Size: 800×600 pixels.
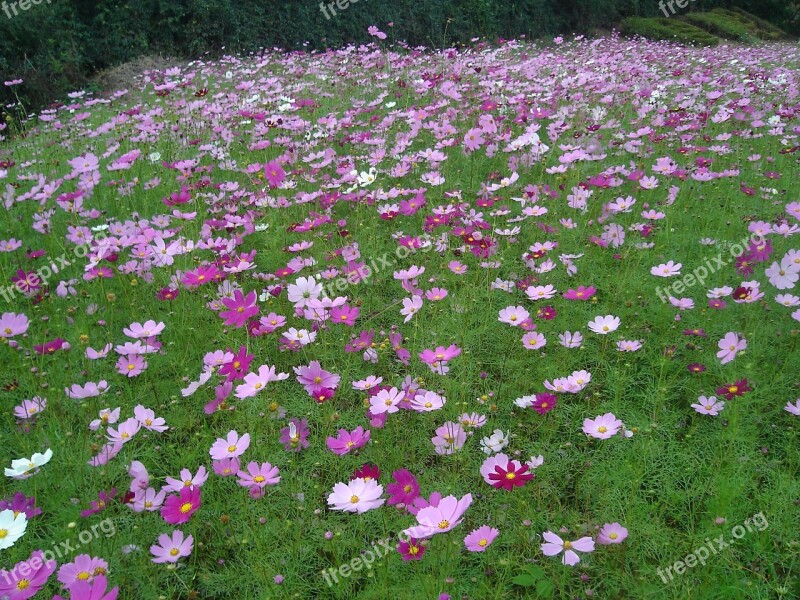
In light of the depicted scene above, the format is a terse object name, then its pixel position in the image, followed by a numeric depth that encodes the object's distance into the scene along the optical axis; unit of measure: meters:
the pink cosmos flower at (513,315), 1.82
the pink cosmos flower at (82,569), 1.09
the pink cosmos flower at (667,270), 2.14
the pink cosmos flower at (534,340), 1.83
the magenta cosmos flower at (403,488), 1.20
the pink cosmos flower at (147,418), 1.52
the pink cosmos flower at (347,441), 1.34
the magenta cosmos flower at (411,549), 1.08
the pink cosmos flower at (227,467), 1.35
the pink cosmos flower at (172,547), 1.19
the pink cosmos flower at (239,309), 1.66
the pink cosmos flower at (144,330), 1.83
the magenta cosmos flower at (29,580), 0.99
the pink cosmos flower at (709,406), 1.58
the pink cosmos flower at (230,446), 1.30
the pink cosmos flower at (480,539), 1.12
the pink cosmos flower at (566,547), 1.08
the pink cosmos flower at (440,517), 1.01
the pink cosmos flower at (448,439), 1.41
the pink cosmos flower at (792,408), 1.49
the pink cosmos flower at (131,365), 1.75
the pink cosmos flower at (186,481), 1.33
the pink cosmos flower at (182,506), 1.17
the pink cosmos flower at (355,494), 1.16
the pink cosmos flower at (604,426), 1.43
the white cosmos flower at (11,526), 1.00
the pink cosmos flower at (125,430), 1.45
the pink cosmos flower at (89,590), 0.97
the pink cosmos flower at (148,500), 1.27
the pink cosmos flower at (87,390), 1.57
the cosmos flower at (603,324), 1.88
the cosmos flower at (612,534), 1.19
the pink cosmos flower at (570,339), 1.83
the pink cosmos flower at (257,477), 1.29
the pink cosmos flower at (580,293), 1.90
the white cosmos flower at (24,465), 1.26
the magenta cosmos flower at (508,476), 1.13
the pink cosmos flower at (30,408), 1.56
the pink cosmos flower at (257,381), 1.46
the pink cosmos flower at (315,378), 1.55
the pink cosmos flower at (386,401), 1.42
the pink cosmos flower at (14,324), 1.75
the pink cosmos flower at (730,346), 1.62
